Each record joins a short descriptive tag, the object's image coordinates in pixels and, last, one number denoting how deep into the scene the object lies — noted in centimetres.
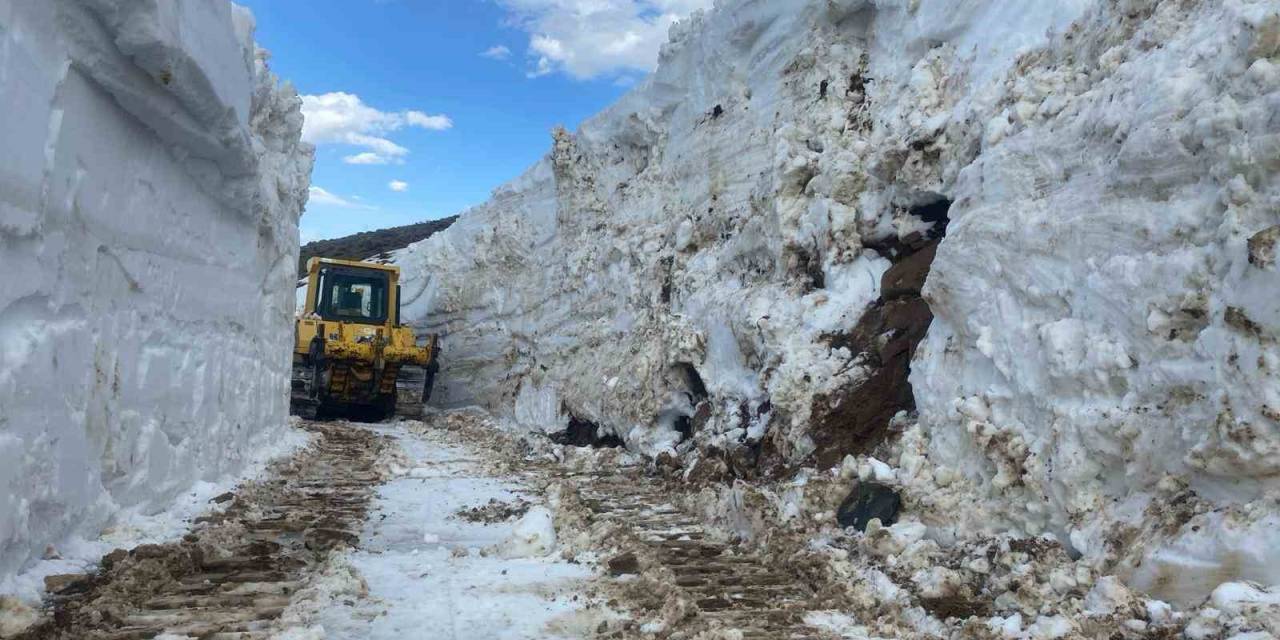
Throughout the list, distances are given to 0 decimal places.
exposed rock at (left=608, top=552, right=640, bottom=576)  459
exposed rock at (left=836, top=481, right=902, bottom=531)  471
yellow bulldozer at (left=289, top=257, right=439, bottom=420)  1484
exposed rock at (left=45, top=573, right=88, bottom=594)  366
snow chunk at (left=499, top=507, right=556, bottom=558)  494
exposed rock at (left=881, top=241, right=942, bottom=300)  625
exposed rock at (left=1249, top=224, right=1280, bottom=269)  321
